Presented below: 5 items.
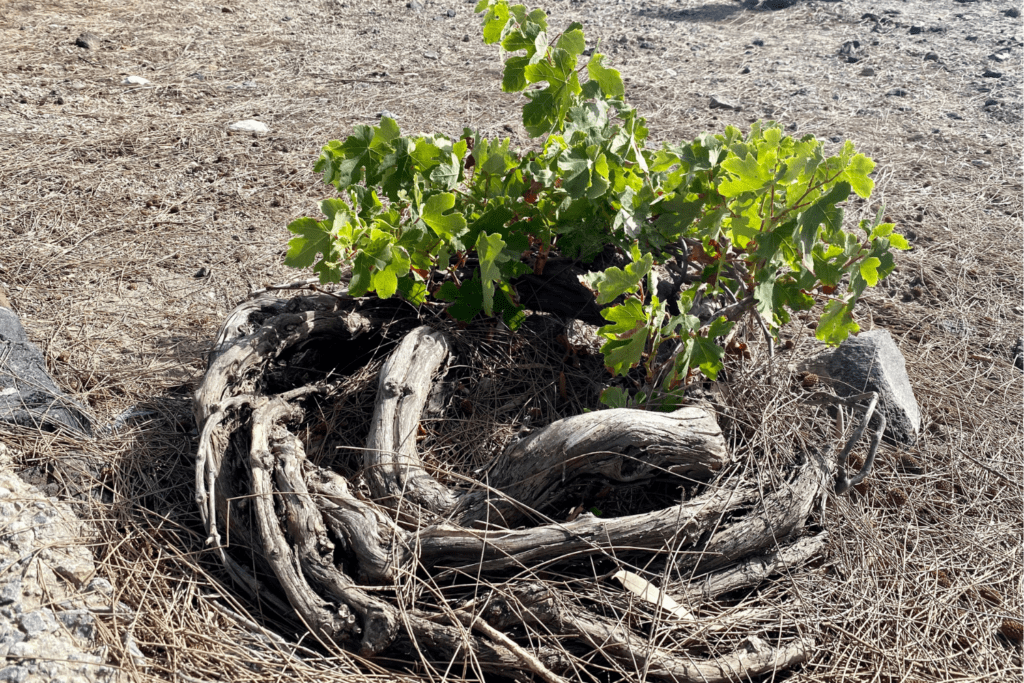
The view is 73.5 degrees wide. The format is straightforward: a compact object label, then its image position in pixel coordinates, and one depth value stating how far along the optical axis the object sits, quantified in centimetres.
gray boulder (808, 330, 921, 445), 262
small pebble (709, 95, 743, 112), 529
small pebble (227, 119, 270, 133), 475
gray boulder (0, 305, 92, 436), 241
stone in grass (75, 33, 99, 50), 565
